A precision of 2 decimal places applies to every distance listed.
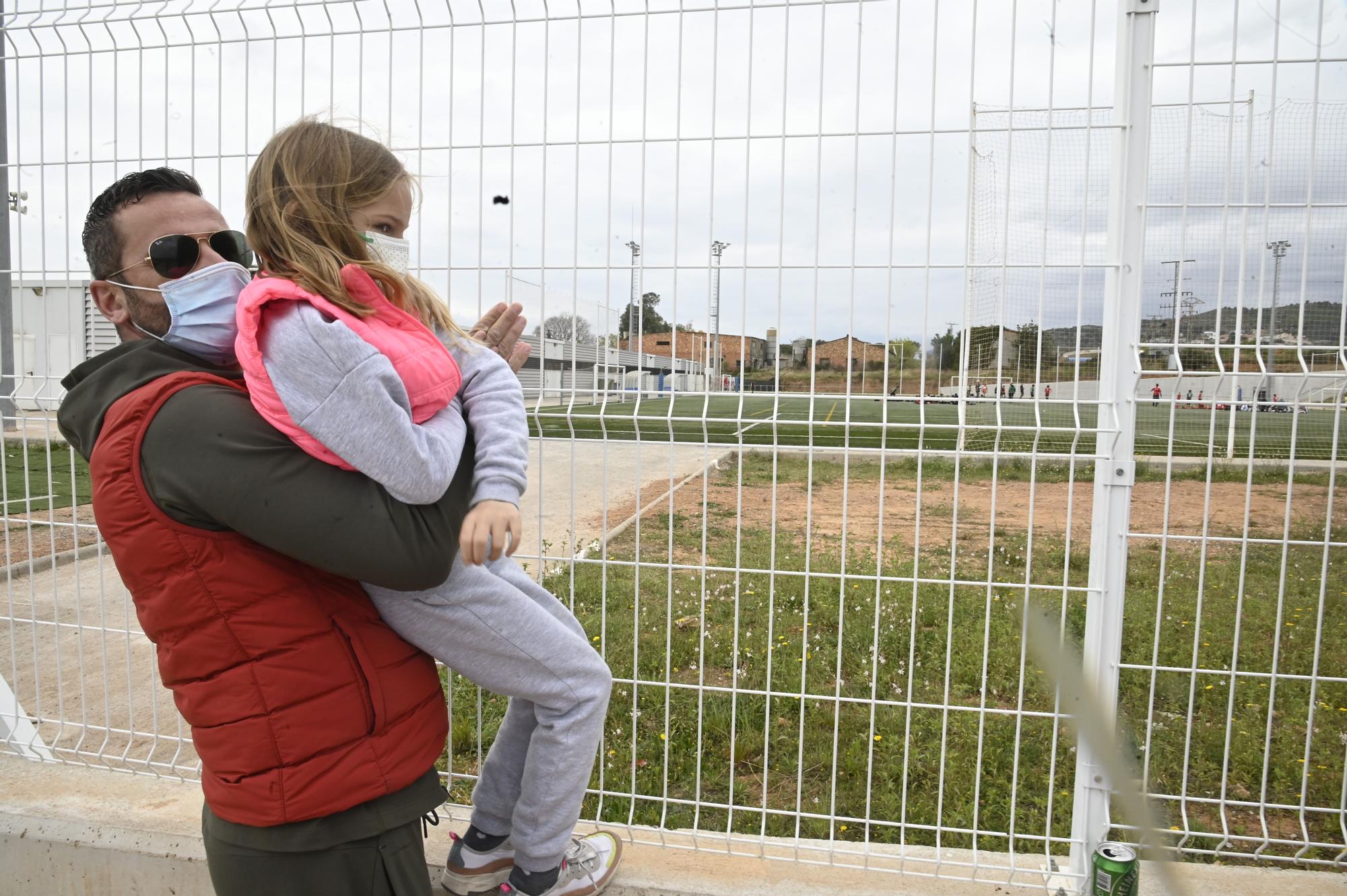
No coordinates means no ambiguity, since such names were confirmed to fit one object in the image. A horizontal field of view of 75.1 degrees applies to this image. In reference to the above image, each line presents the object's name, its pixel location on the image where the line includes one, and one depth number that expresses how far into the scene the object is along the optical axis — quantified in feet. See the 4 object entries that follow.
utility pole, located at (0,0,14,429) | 9.31
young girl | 4.23
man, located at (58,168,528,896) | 4.26
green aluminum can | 6.44
